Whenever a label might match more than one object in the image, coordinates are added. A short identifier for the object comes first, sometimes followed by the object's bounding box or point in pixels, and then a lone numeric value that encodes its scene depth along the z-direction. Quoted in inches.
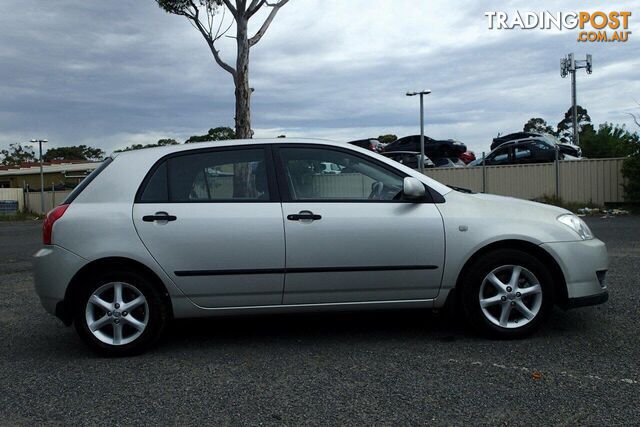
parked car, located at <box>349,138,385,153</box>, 1045.8
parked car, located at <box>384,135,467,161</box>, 1085.1
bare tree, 653.3
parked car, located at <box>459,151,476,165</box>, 1102.4
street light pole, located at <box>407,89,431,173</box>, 991.6
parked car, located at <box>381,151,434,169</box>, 938.7
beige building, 2062.6
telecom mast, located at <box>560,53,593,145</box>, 1556.3
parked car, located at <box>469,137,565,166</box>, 836.6
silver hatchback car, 165.8
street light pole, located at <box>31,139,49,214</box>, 1270.2
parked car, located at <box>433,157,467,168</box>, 1019.9
